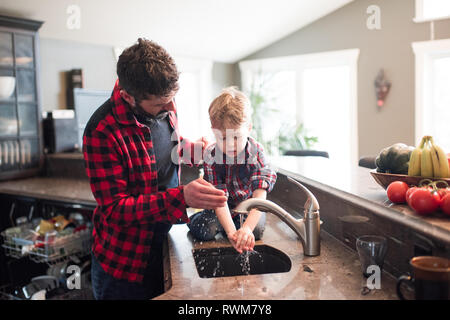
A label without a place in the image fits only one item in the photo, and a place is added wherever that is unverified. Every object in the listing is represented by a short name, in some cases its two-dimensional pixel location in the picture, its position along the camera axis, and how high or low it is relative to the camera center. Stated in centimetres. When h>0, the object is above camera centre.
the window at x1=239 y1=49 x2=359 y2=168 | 585 +52
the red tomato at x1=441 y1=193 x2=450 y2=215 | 103 -18
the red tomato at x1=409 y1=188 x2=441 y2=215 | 105 -17
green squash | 134 -9
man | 119 -12
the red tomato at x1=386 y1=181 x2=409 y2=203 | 119 -17
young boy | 146 -12
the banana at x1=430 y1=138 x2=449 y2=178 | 121 -9
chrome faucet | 131 -27
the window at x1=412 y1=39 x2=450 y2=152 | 524 +45
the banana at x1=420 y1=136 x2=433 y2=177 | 122 -9
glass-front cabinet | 332 +34
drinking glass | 113 -31
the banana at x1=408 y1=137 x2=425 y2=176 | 125 -9
